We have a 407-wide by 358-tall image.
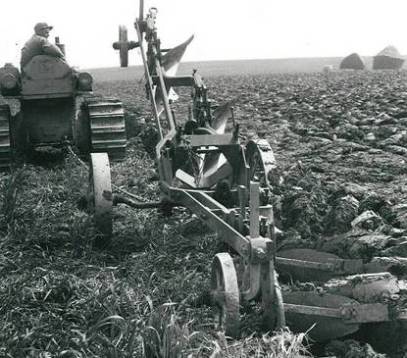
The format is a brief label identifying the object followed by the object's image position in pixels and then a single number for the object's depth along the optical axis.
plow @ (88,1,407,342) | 4.09
